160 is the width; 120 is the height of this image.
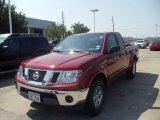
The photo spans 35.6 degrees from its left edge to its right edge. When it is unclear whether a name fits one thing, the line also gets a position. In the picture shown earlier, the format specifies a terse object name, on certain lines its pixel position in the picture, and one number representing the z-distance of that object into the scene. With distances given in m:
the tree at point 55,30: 57.31
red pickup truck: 4.73
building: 50.06
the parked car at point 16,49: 9.86
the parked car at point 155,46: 31.90
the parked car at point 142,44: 40.66
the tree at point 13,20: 26.64
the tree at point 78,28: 67.50
